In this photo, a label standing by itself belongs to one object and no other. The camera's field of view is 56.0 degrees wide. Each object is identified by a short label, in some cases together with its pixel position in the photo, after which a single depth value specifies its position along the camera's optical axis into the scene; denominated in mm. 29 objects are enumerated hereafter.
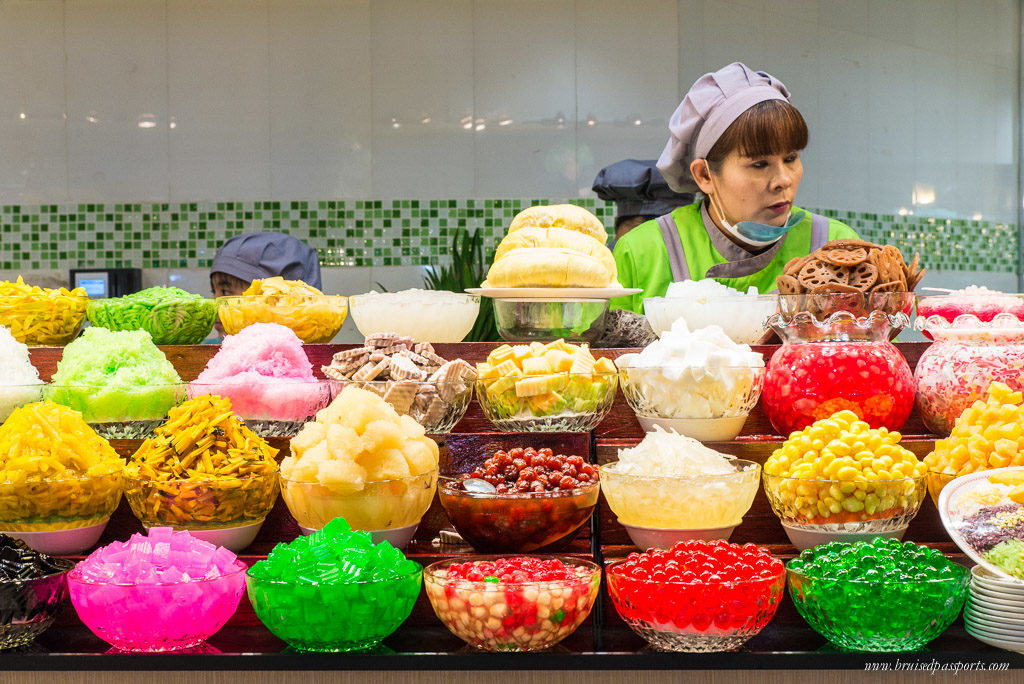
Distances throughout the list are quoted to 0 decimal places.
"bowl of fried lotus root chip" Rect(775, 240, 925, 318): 2168
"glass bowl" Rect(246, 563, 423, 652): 1522
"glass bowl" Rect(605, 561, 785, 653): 1508
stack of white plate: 1536
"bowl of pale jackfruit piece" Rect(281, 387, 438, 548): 1767
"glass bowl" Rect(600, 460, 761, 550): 1763
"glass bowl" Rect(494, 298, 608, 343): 2303
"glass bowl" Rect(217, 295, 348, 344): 2318
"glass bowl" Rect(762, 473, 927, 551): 1755
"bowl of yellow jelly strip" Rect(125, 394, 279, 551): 1809
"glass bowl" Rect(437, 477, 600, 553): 1784
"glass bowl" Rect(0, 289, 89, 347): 2381
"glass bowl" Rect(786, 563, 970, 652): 1504
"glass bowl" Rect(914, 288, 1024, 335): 2279
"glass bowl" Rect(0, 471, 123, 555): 1807
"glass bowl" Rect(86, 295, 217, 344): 2322
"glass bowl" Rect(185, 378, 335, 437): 2033
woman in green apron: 3428
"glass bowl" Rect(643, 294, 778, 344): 2271
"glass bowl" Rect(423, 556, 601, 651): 1521
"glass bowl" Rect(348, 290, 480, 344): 2336
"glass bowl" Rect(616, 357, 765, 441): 1978
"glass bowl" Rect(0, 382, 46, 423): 2070
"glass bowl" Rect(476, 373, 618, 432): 2035
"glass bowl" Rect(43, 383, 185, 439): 2041
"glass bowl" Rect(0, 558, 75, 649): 1564
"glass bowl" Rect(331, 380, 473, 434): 2008
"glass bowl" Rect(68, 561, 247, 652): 1546
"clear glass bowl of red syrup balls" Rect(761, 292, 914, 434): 2021
